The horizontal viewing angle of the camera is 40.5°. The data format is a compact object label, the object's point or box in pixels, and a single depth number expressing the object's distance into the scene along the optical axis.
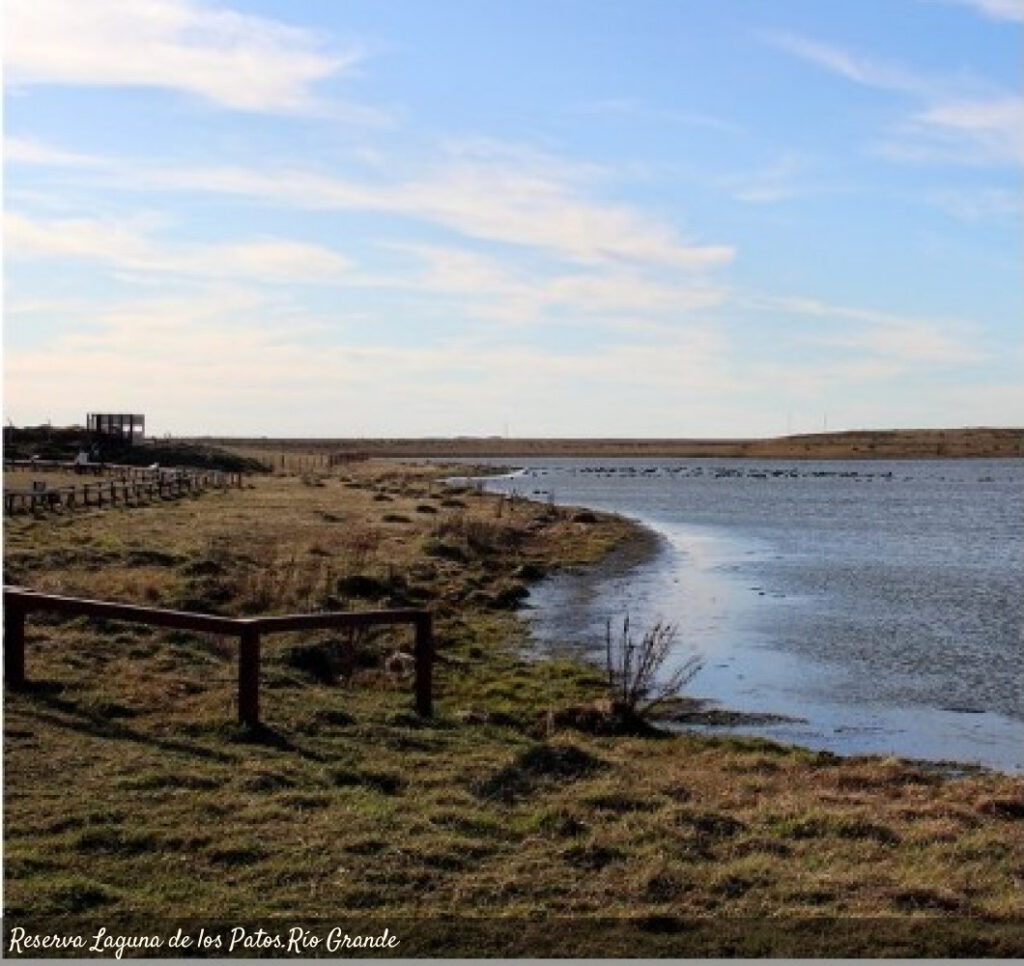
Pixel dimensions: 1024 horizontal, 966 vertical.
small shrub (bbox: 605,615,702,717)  14.38
